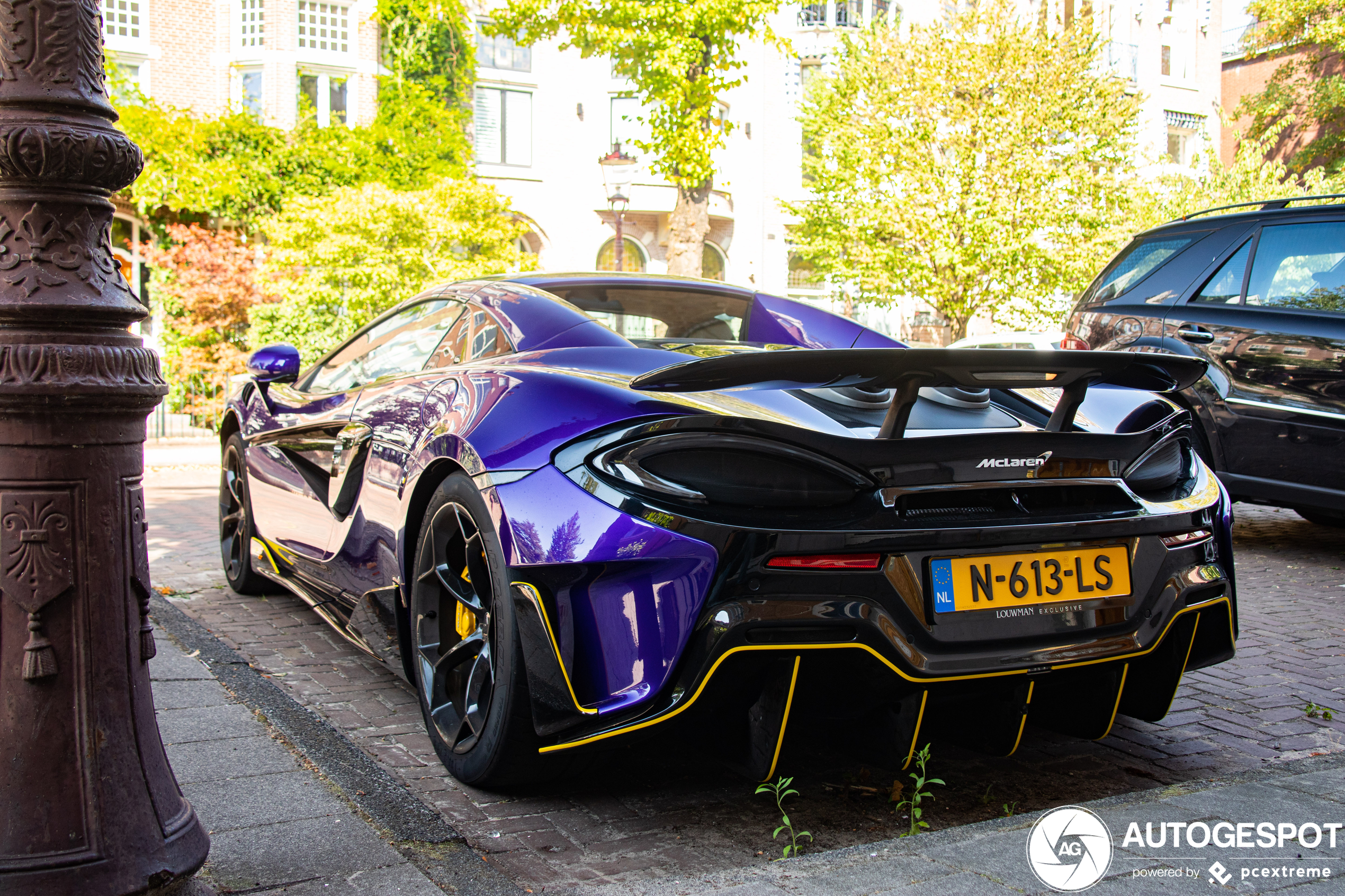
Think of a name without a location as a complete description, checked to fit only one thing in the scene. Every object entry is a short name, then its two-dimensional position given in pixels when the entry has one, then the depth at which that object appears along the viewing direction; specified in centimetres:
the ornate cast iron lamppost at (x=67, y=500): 186
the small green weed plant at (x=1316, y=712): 346
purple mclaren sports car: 227
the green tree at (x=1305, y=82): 2978
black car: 554
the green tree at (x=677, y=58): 1736
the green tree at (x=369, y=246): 1747
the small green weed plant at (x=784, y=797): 239
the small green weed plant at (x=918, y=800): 255
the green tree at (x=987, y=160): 2138
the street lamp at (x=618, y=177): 1662
